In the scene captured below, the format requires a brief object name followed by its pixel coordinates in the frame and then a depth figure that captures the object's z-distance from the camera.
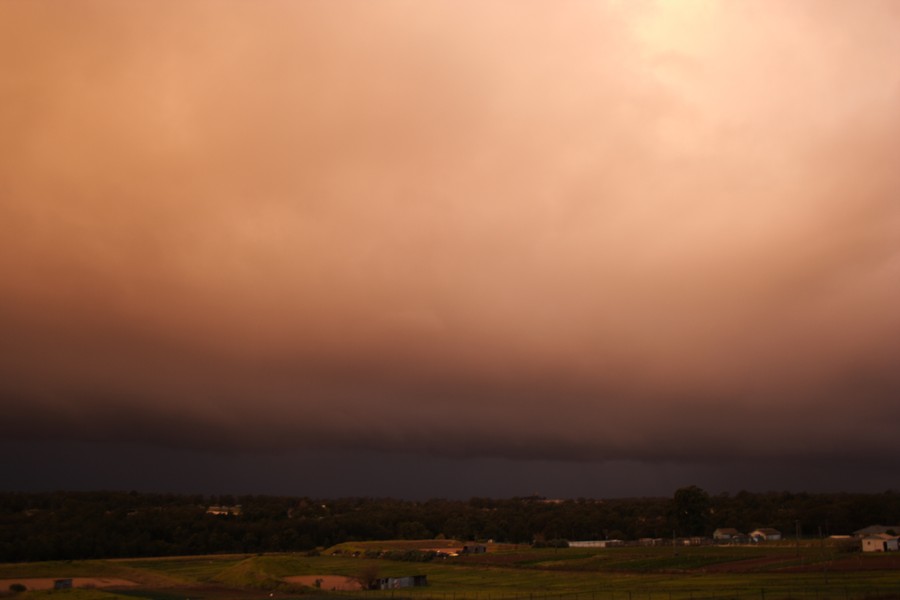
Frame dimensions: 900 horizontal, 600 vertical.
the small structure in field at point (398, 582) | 111.81
